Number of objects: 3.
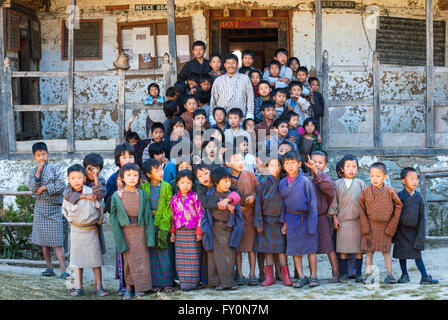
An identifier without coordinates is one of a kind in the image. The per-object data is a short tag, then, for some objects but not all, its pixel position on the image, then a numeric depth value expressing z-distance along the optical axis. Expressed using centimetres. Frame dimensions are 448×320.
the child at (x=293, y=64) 798
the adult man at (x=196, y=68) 766
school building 980
